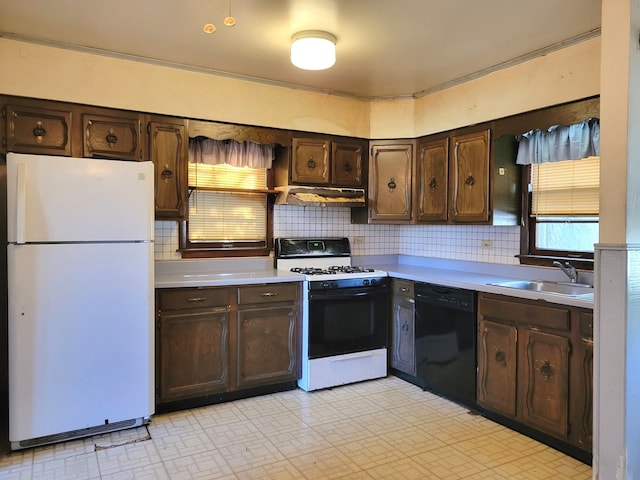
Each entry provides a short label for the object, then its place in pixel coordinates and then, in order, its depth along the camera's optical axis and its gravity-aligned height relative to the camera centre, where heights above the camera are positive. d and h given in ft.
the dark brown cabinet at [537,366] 8.67 -2.66
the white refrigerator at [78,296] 8.84 -1.30
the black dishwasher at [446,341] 10.98 -2.67
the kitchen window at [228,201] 12.69 +0.84
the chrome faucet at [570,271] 10.50 -0.85
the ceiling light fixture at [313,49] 9.44 +3.64
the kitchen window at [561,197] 10.56 +0.83
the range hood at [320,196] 12.86 +0.97
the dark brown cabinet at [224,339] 10.75 -2.60
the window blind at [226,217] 12.83 +0.38
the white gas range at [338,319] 12.25 -2.35
